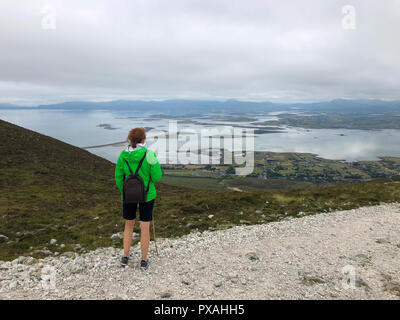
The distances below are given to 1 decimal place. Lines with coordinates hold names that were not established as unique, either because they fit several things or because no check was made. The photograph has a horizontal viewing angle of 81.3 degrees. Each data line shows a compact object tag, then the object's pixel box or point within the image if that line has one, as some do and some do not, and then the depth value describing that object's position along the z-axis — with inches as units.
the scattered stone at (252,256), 292.4
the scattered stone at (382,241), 342.3
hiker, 239.6
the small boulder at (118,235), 374.8
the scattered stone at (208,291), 219.8
